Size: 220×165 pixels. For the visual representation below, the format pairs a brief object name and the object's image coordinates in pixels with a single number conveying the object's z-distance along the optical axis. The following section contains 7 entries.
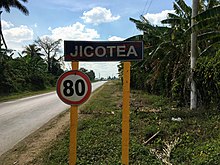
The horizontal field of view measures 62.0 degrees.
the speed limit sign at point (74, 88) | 2.62
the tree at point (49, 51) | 42.11
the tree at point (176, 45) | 8.10
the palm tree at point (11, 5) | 17.25
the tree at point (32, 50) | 37.65
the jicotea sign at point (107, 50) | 2.62
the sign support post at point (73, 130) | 2.65
